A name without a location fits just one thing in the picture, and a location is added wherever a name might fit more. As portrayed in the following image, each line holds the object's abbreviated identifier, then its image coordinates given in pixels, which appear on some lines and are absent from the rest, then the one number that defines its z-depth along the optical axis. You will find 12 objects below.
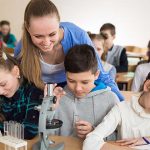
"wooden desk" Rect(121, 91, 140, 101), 2.56
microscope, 1.24
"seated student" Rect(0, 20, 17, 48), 6.99
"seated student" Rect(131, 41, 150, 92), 3.38
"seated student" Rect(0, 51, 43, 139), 1.63
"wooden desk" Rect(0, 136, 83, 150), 1.45
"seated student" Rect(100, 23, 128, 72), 4.52
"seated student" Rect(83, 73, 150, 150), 1.60
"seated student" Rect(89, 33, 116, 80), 3.27
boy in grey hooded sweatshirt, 1.78
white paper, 1.42
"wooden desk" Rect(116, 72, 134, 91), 3.62
